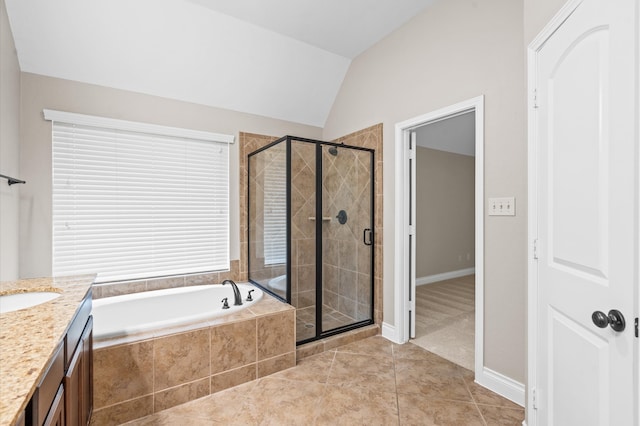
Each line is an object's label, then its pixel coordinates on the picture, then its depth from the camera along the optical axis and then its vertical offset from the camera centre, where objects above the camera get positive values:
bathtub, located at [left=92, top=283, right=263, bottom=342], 2.00 -0.82
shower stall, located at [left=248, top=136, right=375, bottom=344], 2.64 -0.19
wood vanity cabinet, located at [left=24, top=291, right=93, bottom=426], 0.78 -0.60
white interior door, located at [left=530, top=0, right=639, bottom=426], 0.88 -0.01
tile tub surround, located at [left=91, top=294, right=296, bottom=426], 1.69 -0.99
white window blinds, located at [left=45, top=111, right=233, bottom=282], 2.48 +0.09
